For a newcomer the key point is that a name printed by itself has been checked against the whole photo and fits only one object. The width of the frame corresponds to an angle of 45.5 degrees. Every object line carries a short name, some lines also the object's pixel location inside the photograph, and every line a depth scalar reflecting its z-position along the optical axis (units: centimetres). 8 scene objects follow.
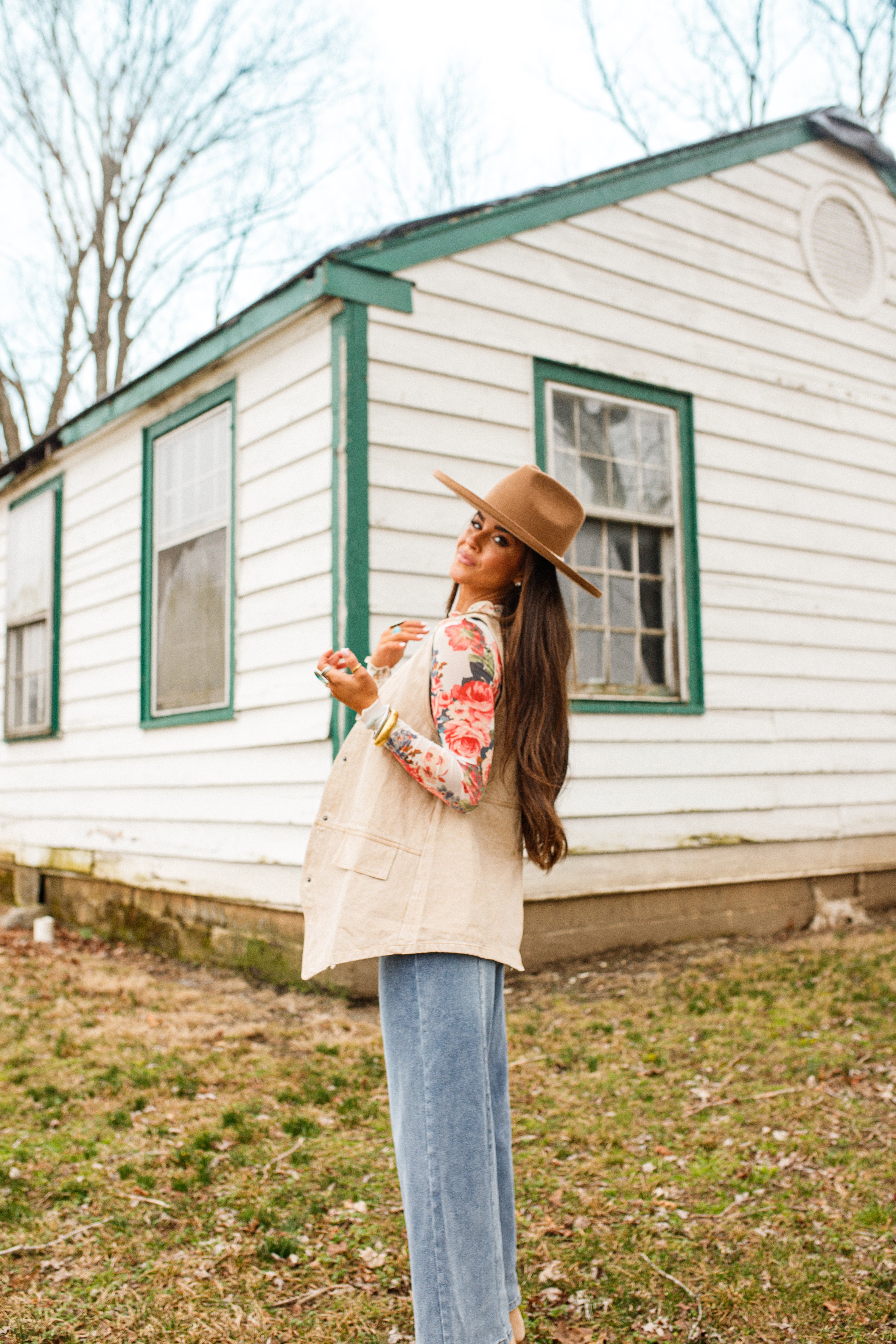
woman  194
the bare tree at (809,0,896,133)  1658
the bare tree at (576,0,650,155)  1791
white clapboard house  549
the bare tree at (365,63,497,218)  2109
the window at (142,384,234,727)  628
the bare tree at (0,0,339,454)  1619
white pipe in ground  732
